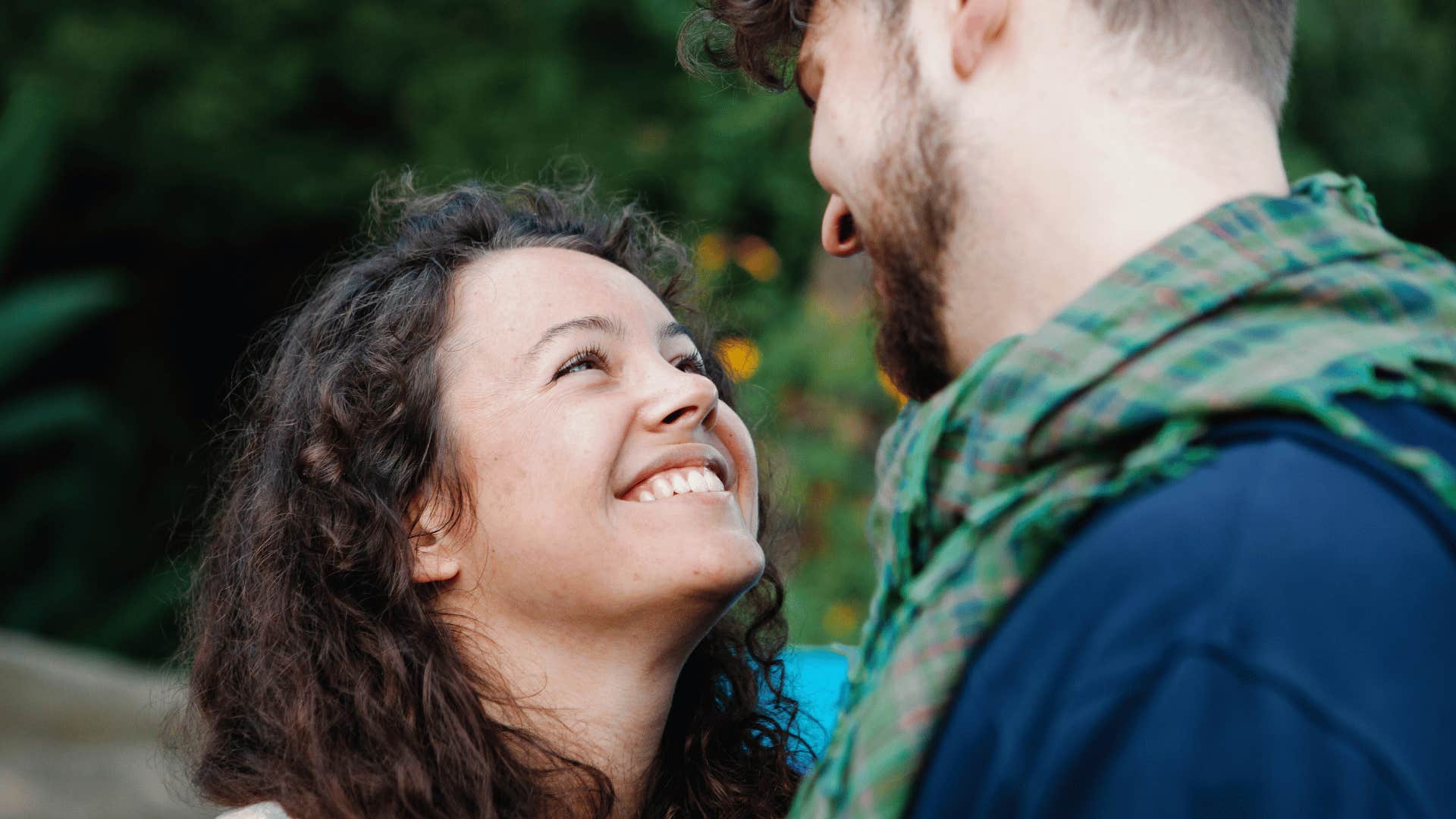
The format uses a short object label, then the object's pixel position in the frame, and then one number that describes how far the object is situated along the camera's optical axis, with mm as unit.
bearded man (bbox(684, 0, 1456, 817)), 948
